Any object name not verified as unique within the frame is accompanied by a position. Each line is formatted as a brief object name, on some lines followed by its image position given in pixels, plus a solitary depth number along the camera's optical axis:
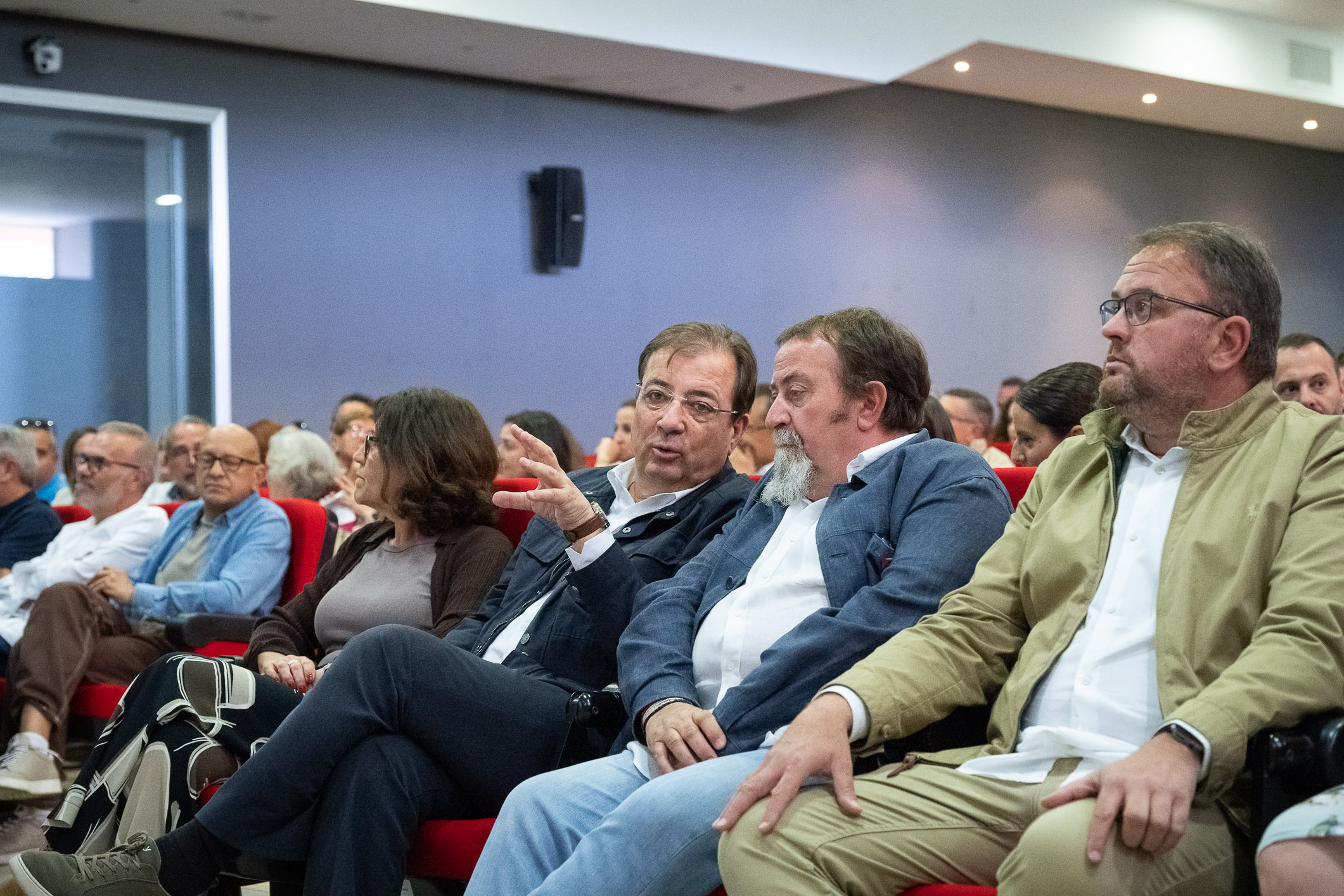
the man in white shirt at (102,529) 3.66
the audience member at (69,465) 5.64
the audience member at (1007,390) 7.53
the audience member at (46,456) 5.39
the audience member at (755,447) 4.44
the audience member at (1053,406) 2.91
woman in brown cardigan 2.13
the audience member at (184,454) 4.96
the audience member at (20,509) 4.02
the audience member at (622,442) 5.35
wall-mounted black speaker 7.47
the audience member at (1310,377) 3.29
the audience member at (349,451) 4.43
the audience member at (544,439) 4.55
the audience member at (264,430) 5.86
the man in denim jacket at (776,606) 1.63
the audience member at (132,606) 3.12
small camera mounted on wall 6.23
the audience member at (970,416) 5.29
